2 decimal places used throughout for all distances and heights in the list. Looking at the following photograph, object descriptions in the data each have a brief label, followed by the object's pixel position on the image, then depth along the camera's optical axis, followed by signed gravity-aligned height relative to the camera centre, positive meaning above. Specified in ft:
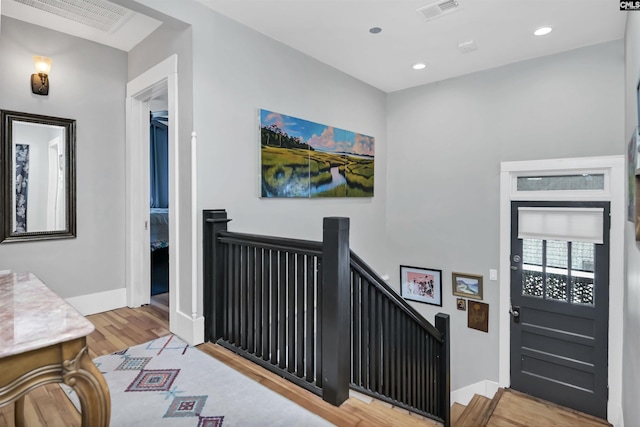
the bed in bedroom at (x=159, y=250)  15.66 -2.10
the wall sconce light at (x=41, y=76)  9.88 +3.77
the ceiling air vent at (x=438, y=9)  9.41 +5.49
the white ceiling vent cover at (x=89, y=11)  9.11 +5.38
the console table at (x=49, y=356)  3.32 -1.47
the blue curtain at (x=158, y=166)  22.82 +2.75
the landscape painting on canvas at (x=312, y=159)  11.10 +1.79
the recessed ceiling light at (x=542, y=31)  11.00 +5.61
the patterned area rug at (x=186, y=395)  5.93 -3.56
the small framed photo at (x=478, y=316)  14.53 -4.65
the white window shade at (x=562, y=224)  12.41 -0.67
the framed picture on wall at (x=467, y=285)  14.69 -3.39
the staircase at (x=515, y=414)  12.17 -7.58
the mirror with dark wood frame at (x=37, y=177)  9.57 +0.90
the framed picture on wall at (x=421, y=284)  15.85 -3.67
